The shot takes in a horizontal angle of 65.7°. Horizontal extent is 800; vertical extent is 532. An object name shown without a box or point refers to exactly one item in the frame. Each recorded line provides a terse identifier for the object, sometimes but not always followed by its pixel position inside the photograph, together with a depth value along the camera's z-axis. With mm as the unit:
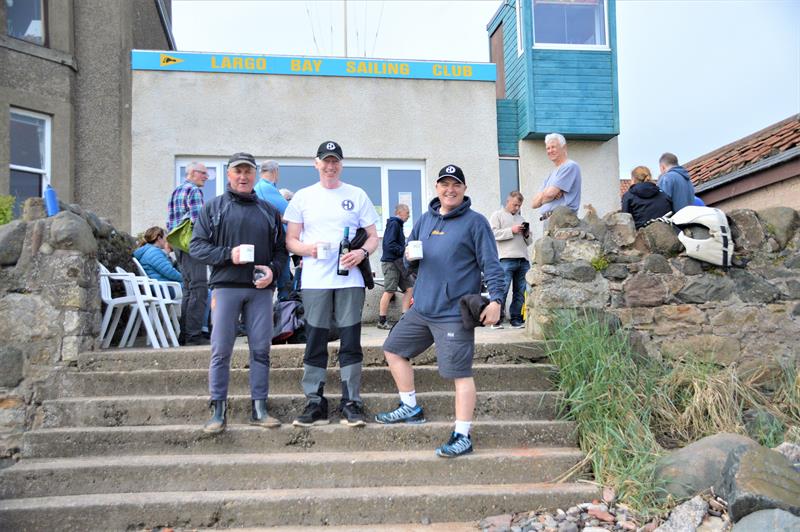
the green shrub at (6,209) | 6539
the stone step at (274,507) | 3631
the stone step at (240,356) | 4867
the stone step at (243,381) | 4684
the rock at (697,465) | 3740
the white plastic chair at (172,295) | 6141
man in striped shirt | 5762
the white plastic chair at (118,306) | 5387
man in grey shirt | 5699
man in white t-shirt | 4266
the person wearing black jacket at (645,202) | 5852
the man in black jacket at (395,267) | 6719
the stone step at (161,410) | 4438
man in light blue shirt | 6062
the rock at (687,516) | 3463
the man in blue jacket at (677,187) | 6137
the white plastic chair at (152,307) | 5648
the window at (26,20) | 10117
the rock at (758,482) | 3338
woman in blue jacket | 6320
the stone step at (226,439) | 4172
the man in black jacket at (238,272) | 4148
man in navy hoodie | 4016
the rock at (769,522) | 3160
